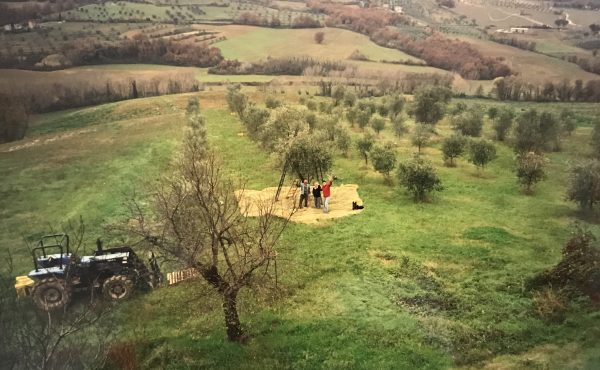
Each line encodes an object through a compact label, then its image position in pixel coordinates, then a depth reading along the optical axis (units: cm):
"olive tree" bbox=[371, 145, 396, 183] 4000
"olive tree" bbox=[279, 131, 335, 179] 3556
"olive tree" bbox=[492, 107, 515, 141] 5716
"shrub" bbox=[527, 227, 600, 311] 2166
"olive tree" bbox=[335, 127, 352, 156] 4994
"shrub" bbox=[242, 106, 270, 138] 5294
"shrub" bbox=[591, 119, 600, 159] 4897
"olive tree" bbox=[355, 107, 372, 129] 6301
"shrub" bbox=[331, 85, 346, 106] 8175
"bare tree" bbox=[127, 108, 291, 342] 1725
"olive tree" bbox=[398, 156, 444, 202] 3512
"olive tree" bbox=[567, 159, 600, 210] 3184
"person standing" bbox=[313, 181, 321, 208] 3450
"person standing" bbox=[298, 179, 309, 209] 3438
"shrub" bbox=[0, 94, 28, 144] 4016
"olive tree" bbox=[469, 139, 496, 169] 4278
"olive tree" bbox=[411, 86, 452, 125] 6569
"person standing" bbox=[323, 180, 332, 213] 3331
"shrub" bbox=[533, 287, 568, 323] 2036
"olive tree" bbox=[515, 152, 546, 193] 3706
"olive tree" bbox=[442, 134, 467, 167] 4594
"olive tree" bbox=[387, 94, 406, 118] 7369
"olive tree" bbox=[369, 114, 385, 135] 6034
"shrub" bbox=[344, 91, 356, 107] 7828
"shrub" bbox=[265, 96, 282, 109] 6756
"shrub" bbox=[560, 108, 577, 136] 5677
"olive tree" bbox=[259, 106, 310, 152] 4047
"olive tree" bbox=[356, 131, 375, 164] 4675
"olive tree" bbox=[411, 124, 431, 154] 5366
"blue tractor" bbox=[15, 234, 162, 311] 2133
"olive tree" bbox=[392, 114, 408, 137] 6053
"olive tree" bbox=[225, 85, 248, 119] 6731
